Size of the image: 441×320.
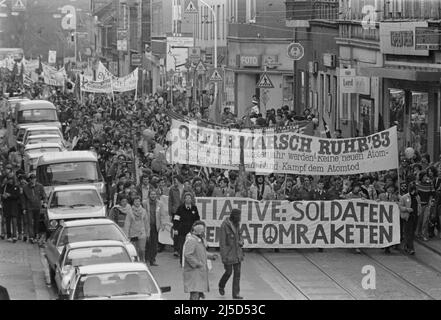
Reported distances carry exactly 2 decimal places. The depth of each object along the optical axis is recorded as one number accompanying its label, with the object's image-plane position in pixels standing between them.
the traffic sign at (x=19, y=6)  84.44
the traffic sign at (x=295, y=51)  46.28
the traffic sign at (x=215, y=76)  46.45
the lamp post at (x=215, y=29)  61.53
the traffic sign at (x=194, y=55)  58.48
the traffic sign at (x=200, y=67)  49.97
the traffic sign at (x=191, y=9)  54.24
